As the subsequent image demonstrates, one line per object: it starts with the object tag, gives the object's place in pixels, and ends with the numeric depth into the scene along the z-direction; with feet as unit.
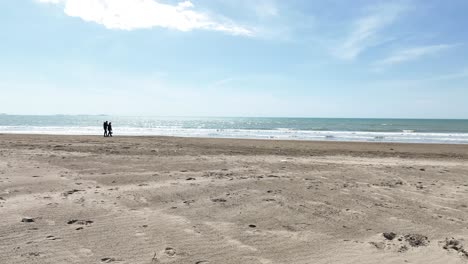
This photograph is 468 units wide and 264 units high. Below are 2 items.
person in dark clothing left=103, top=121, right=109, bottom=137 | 105.50
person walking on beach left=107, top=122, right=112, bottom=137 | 105.18
